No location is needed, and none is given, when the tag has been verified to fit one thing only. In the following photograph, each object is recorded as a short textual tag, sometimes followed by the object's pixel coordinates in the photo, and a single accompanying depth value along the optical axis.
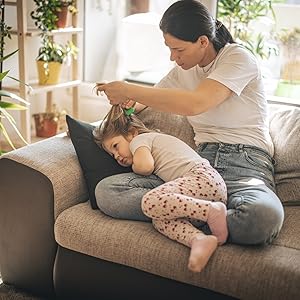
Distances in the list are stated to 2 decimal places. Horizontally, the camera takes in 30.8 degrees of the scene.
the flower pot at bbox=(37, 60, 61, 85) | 3.06
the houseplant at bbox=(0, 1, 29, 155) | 2.39
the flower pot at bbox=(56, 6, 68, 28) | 2.98
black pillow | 1.96
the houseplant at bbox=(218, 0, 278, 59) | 2.99
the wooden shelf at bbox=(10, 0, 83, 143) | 2.77
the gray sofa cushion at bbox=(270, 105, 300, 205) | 1.99
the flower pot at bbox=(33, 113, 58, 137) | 3.25
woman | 1.71
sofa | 1.58
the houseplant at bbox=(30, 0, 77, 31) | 2.89
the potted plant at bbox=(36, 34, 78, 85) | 3.05
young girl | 1.64
